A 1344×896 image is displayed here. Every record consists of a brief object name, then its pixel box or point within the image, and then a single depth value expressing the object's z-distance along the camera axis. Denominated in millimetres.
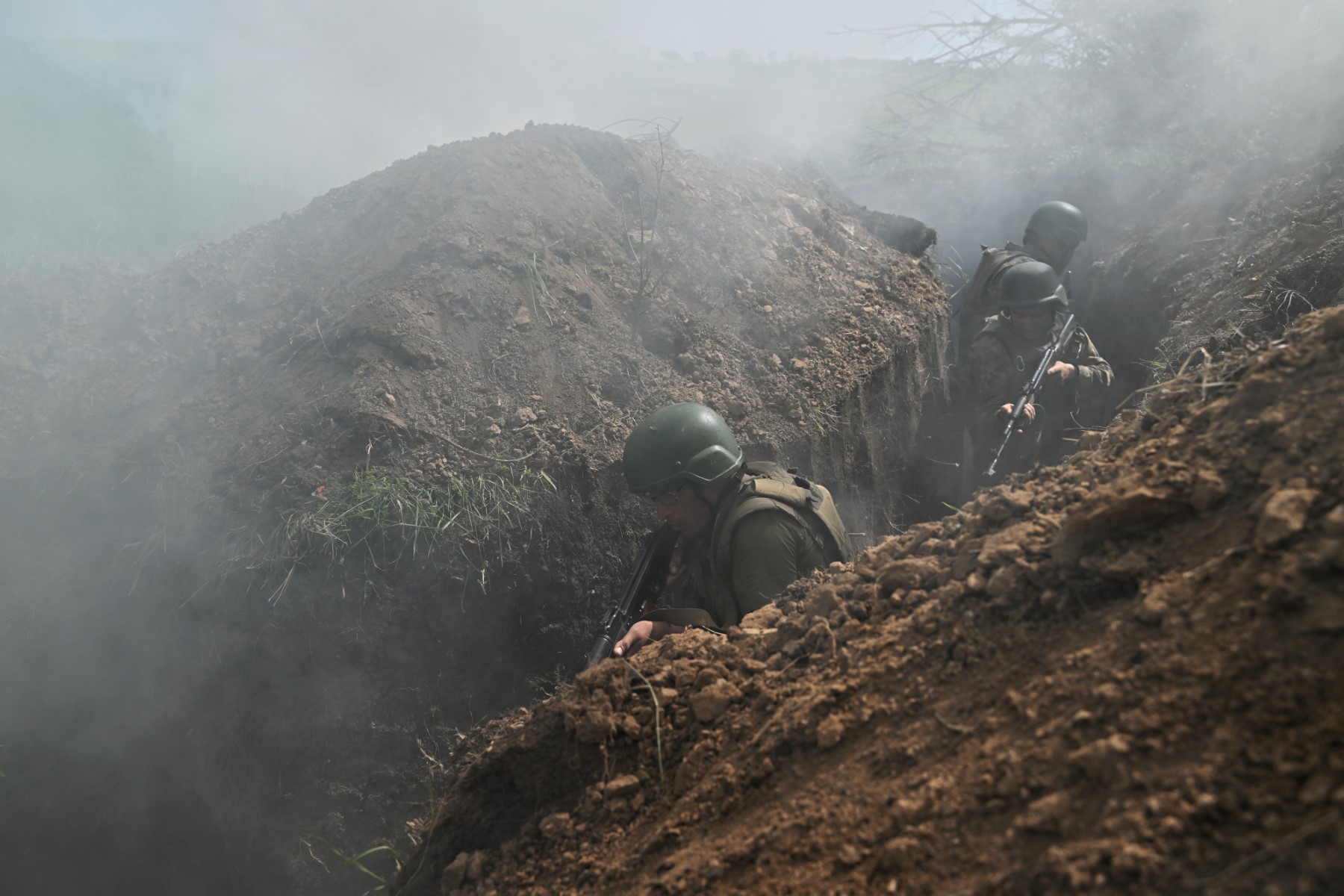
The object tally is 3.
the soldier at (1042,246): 6758
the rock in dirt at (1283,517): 1453
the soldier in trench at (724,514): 3404
